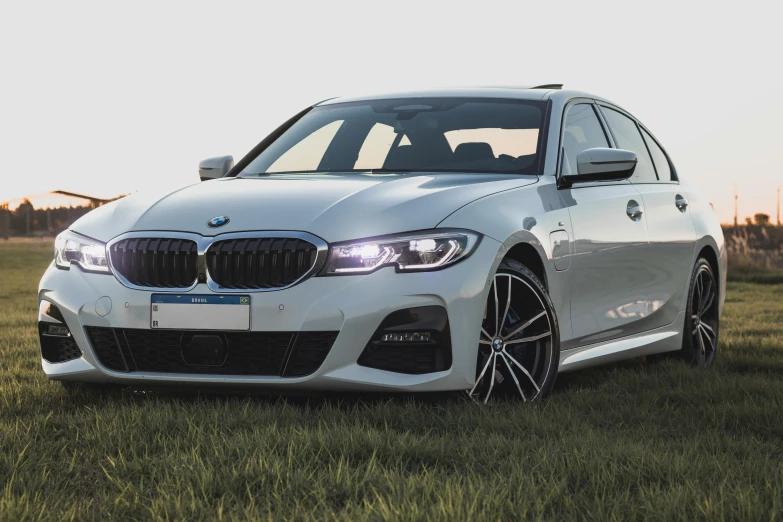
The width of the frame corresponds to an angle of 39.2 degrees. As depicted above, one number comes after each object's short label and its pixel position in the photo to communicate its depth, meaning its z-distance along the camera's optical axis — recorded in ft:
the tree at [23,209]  334.44
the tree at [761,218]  267.63
